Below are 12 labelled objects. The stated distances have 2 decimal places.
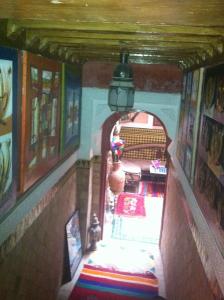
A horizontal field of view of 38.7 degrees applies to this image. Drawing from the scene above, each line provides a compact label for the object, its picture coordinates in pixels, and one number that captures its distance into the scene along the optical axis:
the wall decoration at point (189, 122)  4.18
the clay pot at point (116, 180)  7.68
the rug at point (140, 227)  7.70
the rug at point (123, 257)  6.44
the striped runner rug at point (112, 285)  5.48
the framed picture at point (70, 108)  4.74
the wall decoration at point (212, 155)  2.74
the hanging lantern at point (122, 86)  3.68
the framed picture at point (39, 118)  3.23
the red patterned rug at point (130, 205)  9.09
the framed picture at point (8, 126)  2.68
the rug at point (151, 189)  11.04
